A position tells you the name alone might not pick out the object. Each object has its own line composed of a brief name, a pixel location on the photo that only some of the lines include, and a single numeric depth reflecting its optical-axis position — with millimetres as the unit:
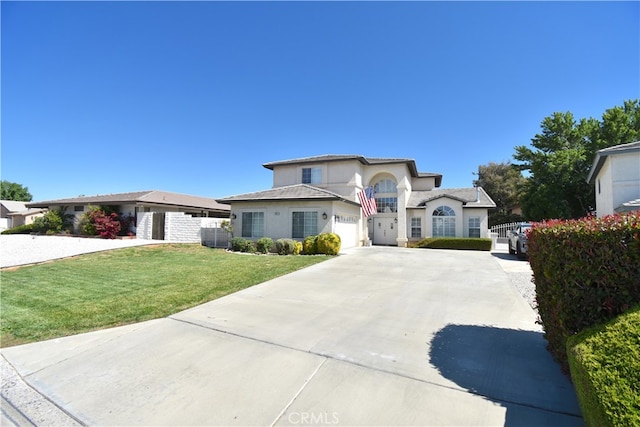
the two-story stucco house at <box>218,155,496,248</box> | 18297
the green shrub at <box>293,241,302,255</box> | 16625
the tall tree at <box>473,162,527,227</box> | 36200
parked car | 15117
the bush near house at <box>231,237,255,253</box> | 17625
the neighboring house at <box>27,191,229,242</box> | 21469
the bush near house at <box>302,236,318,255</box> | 16547
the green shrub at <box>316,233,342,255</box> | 16078
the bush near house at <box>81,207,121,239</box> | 22000
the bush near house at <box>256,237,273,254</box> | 17188
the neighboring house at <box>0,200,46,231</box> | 34594
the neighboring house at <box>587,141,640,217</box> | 12000
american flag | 19281
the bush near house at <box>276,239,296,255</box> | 16547
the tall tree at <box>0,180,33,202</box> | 58156
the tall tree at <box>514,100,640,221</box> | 25516
